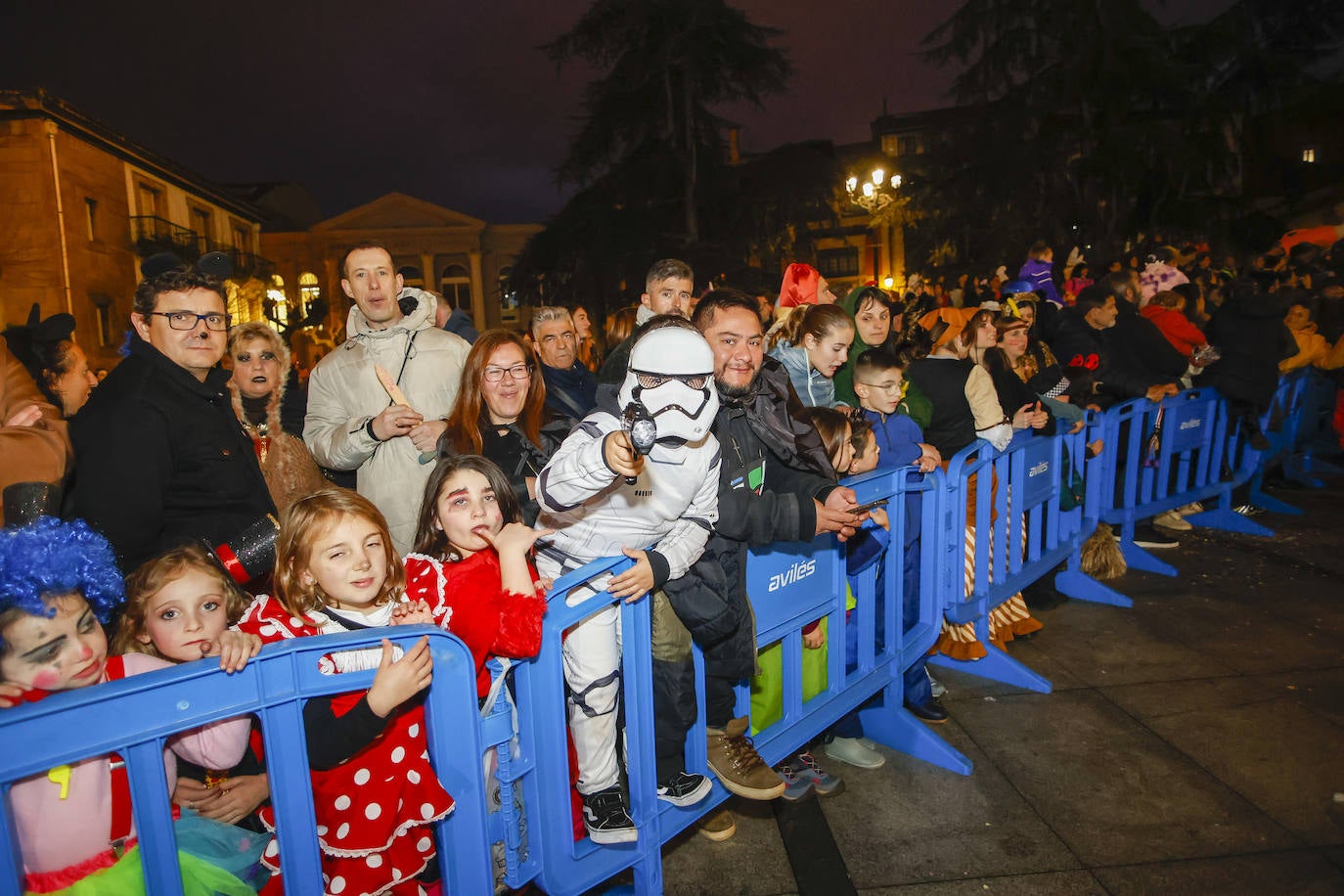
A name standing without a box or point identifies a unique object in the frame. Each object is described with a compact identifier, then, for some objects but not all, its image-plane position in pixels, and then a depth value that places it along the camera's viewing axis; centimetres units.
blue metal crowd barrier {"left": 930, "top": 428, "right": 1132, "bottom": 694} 395
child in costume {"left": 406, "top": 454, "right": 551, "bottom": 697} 196
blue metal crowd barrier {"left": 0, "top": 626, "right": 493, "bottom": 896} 128
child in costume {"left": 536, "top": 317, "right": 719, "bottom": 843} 206
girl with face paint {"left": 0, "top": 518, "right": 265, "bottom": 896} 154
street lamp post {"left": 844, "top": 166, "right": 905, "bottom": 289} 1336
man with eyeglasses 227
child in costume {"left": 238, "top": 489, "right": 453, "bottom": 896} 176
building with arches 4534
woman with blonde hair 358
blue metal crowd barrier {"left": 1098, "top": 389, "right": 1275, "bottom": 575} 604
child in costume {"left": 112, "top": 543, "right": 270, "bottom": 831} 200
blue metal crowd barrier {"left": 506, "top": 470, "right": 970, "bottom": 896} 209
